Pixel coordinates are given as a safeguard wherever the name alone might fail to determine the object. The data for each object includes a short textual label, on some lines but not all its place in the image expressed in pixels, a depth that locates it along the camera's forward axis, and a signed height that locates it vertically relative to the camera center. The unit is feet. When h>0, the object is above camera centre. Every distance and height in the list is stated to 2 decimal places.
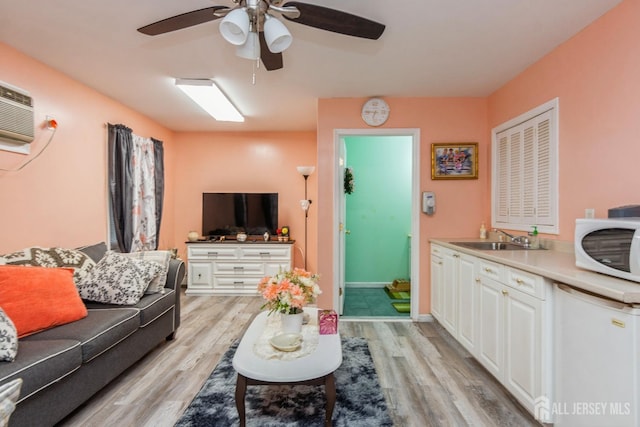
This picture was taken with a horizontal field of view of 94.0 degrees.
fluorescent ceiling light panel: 9.53 +4.08
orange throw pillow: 5.72 -1.79
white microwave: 4.34 -0.57
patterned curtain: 11.16 +0.92
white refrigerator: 3.96 -2.24
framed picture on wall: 11.02 +1.86
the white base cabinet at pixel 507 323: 5.41 -2.49
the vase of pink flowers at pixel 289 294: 6.01 -1.71
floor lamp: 13.94 +0.46
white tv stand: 14.37 -2.60
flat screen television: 15.25 -0.15
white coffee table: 4.89 -2.67
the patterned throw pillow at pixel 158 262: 8.61 -1.62
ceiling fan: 4.77 +3.28
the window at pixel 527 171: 7.84 +1.16
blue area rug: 5.78 -4.08
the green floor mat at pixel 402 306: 12.26 -4.11
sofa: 4.77 -2.80
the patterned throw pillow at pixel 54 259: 6.89 -1.21
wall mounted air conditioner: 7.16 +2.38
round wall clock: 11.00 +3.66
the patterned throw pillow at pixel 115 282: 7.51 -1.85
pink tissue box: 6.26 -2.39
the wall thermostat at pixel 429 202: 10.89 +0.30
